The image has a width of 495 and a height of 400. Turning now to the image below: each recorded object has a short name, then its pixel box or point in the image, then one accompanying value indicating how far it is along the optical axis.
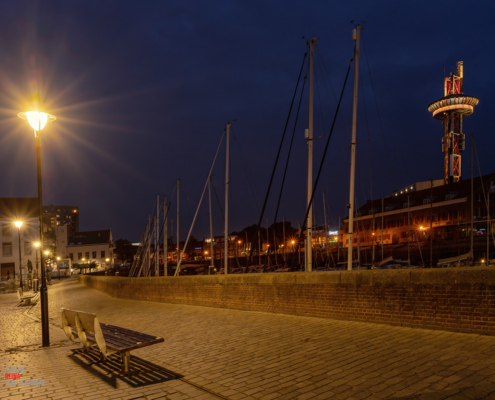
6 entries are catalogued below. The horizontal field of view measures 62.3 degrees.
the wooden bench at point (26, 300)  21.89
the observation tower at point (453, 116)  102.75
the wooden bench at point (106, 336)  6.42
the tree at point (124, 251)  139.50
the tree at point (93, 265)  82.28
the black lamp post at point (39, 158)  9.37
